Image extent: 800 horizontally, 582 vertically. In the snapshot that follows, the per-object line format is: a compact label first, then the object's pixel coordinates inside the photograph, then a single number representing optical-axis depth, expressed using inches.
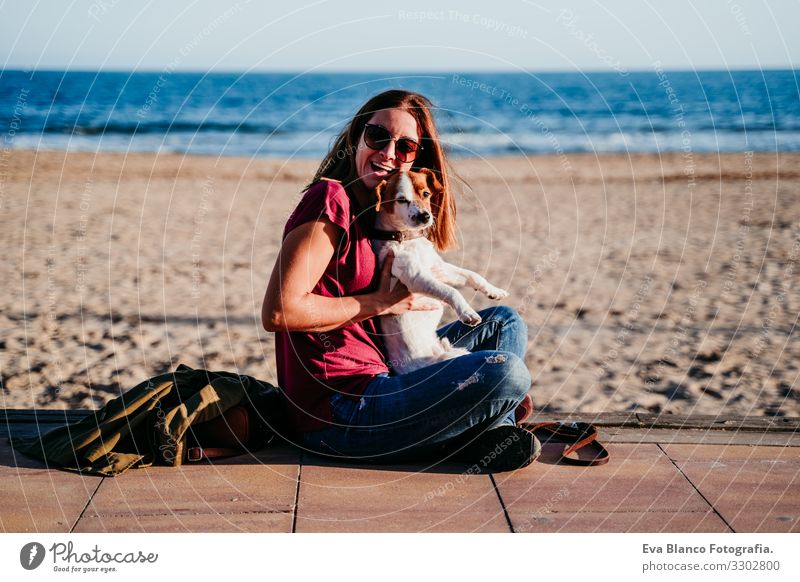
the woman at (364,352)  139.3
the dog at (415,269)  144.9
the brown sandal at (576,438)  154.8
